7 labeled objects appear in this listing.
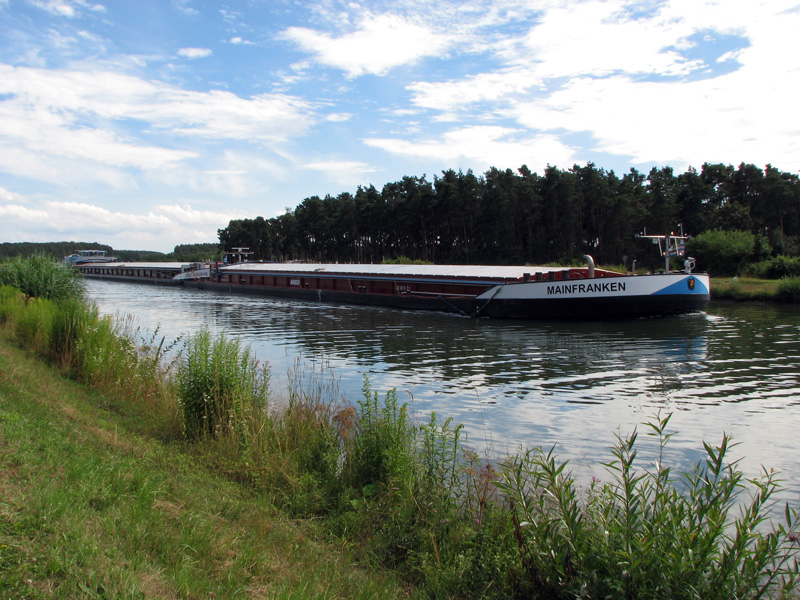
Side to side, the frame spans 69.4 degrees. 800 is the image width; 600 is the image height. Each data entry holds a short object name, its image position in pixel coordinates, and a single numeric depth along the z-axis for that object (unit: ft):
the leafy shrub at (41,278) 60.18
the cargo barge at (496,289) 75.72
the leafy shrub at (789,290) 100.53
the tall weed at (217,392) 23.67
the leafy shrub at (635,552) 11.30
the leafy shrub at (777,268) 120.16
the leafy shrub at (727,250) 132.77
